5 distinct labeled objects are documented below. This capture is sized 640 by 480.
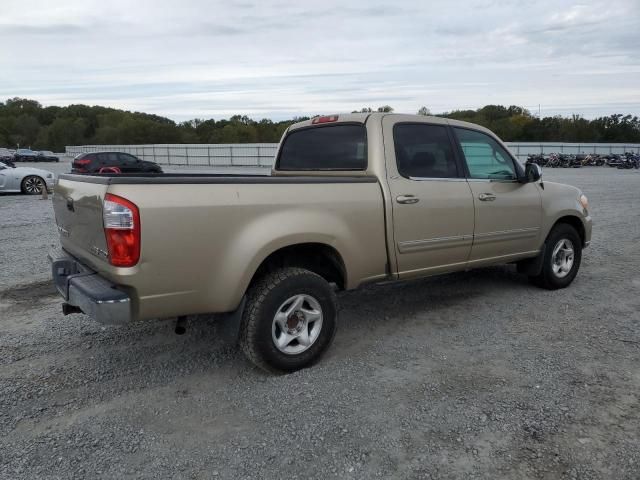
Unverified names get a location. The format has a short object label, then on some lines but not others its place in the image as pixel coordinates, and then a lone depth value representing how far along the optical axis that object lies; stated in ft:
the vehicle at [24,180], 54.03
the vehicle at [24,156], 177.37
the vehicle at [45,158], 181.57
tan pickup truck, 10.30
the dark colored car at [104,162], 86.28
